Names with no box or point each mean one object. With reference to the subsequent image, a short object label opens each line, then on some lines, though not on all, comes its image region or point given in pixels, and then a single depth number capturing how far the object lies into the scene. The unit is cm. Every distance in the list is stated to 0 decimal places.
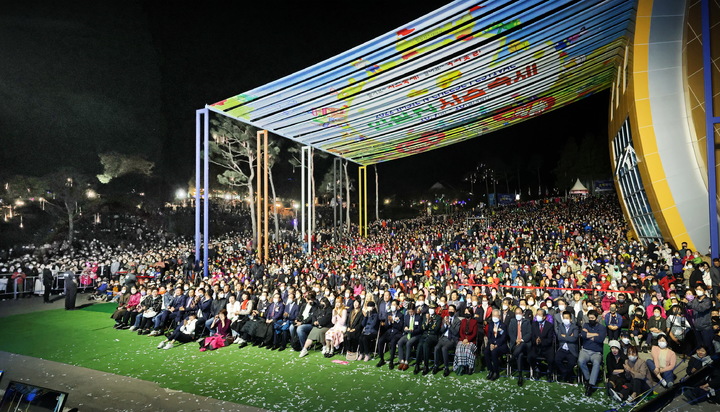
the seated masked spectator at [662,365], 550
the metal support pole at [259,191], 1501
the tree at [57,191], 2558
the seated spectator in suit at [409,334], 685
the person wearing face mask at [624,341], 590
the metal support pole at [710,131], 796
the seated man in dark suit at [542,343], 617
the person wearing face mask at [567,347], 603
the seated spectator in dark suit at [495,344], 626
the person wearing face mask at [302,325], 793
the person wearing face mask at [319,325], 774
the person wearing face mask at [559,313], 680
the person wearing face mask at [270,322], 827
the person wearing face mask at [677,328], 648
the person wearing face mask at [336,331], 761
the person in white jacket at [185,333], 855
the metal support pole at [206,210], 1325
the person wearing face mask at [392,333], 704
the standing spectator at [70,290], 1251
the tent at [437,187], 6769
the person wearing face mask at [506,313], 680
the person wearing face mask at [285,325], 814
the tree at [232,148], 2488
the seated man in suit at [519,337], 619
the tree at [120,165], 3024
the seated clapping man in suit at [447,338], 655
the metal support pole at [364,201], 2222
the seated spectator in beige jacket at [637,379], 527
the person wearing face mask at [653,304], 771
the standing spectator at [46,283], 1379
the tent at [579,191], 3838
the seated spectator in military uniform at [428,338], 663
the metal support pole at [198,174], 1360
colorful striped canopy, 884
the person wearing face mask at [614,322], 704
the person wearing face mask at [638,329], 653
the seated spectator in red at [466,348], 646
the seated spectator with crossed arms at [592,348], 565
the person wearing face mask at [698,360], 538
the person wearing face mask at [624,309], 795
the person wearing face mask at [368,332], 733
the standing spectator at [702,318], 633
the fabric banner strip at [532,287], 844
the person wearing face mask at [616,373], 532
